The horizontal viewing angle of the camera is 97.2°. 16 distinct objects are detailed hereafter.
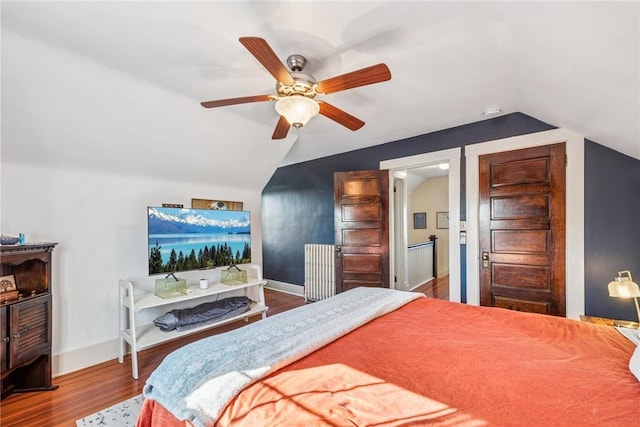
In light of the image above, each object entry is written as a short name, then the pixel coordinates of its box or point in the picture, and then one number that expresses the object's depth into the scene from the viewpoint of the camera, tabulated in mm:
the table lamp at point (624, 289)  1656
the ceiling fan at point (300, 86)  1509
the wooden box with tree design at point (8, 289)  2000
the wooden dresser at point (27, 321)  1946
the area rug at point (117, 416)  1839
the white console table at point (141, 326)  2457
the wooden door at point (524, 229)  2668
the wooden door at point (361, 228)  3703
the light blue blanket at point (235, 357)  1030
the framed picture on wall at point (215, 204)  3488
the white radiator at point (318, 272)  4434
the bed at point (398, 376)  919
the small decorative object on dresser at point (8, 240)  1983
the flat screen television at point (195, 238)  2766
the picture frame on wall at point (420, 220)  6953
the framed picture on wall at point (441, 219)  6605
